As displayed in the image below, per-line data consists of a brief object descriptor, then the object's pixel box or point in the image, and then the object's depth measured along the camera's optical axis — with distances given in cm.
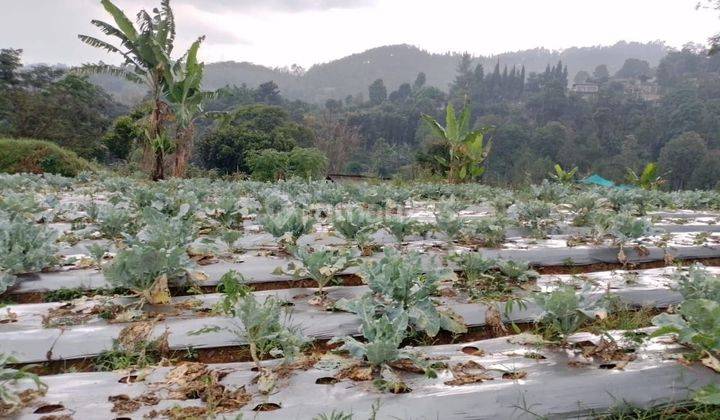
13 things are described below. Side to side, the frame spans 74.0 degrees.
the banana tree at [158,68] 1245
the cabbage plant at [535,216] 446
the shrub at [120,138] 2875
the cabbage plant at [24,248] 254
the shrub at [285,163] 2508
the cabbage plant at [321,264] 252
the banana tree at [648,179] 1505
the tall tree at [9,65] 3195
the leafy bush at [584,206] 484
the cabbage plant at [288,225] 338
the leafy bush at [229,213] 435
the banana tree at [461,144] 1350
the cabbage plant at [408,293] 205
